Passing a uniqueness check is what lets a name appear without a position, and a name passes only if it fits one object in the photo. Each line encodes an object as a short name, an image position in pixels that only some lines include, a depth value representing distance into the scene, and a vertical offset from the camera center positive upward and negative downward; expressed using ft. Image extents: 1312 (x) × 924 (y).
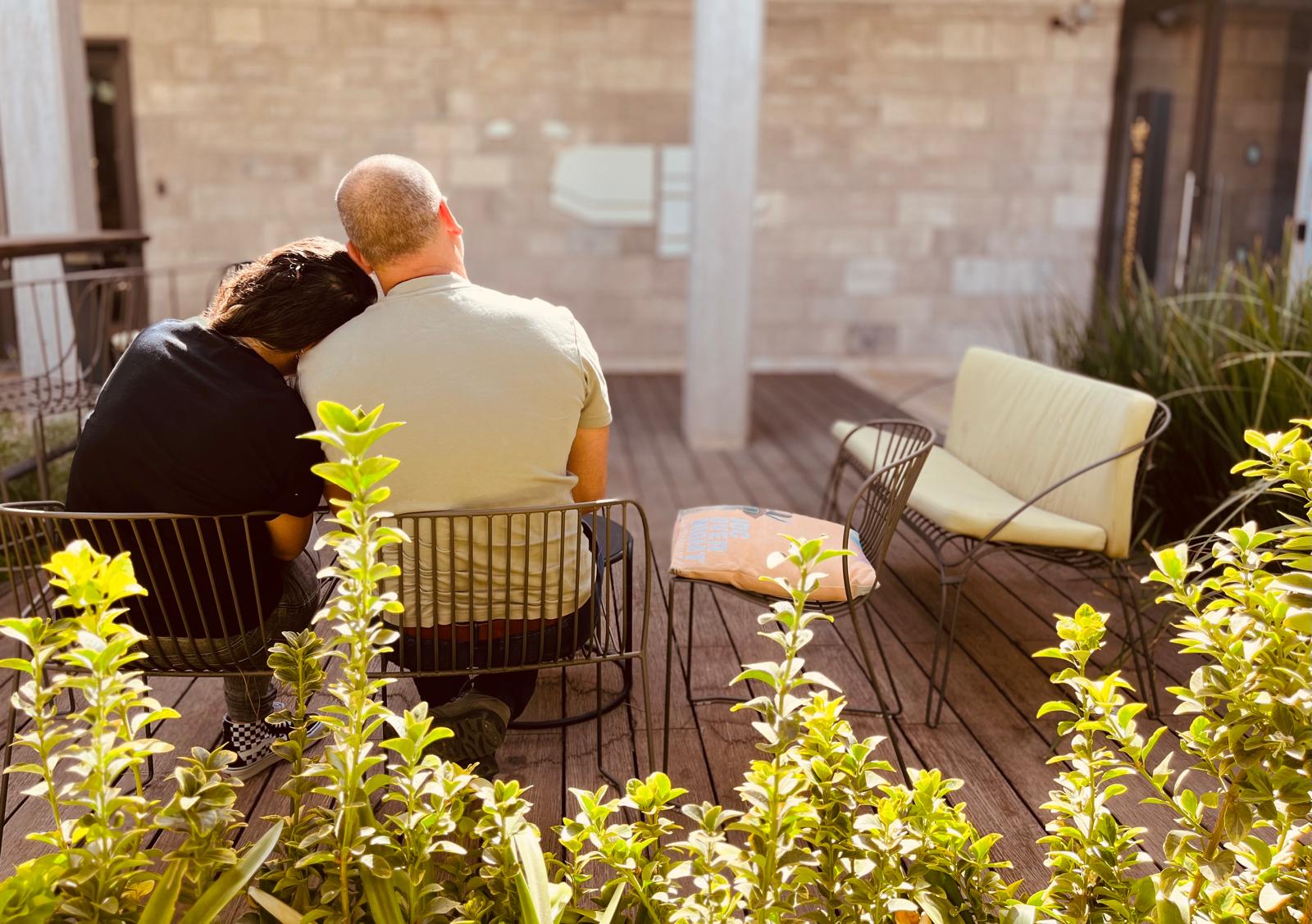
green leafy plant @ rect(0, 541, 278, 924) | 3.67 -2.13
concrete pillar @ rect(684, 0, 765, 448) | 17.04 +0.02
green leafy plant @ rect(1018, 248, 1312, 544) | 10.14 -1.48
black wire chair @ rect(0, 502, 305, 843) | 5.55 -2.05
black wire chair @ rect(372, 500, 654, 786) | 5.81 -2.11
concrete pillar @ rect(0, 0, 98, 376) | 14.47 +1.10
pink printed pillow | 6.98 -2.21
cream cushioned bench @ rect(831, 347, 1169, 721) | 8.59 -2.20
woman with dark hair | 5.65 -1.09
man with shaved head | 5.71 -1.04
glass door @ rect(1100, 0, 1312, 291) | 20.35 +2.01
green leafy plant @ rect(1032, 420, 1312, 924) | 3.92 -2.01
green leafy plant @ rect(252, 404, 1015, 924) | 3.95 -2.36
